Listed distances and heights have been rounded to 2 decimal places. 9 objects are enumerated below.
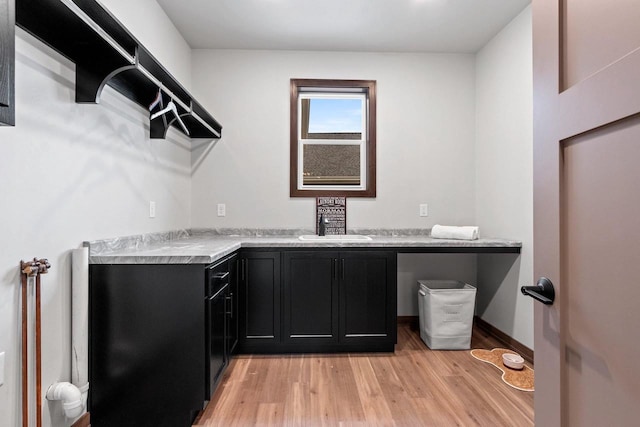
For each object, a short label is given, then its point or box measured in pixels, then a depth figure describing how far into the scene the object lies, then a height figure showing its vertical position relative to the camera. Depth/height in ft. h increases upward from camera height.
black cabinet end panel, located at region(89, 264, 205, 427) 5.68 -2.22
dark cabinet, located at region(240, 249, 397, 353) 8.75 -2.22
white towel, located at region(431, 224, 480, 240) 9.36 -0.53
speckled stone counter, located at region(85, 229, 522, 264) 5.74 -0.71
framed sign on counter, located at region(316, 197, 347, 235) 10.94 +0.05
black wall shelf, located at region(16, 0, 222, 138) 4.24 +2.47
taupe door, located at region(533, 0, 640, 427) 2.11 +0.04
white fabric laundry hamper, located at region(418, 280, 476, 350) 9.21 -2.82
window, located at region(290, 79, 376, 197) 11.05 +2.48
